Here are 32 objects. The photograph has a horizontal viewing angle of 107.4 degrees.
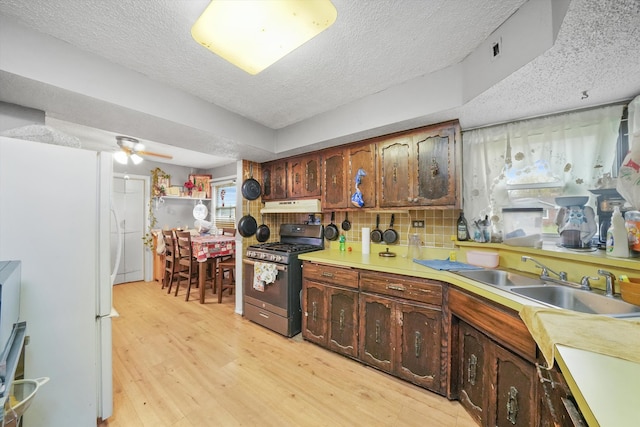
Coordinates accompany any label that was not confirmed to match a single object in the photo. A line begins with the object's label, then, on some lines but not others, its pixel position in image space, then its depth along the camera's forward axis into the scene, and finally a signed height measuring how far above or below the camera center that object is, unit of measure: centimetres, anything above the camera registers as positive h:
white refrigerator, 118 -24
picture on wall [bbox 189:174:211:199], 536 +80
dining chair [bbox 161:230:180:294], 405 -75
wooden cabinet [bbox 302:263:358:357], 212 -88
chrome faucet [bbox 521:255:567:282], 150 -39
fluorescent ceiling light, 104 +92
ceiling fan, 333 +102
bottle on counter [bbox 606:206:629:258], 135 -14
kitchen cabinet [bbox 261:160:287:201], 310 +49
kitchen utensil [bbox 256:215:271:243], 321 -23
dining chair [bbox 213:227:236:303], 365 -99
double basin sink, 121 -47
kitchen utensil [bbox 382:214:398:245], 247 -21
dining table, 361 -55
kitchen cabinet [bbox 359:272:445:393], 172 -88
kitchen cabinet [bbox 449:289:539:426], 118 -86
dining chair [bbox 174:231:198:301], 374 -63
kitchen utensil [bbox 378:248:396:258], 241 -40
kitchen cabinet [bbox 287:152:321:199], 279 +49
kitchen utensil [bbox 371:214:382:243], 256 -20
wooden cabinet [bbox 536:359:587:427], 64 -61
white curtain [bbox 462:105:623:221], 162 +44
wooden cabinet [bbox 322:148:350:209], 255 +40
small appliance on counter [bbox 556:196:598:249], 159 -8
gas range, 261 -38
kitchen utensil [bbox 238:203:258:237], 310 -13
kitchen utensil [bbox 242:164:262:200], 316 +38
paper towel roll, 255 -27
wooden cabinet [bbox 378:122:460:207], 195 +42
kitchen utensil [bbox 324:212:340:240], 289 -19
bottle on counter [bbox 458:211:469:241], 209 -13
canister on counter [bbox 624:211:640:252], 134 -9
